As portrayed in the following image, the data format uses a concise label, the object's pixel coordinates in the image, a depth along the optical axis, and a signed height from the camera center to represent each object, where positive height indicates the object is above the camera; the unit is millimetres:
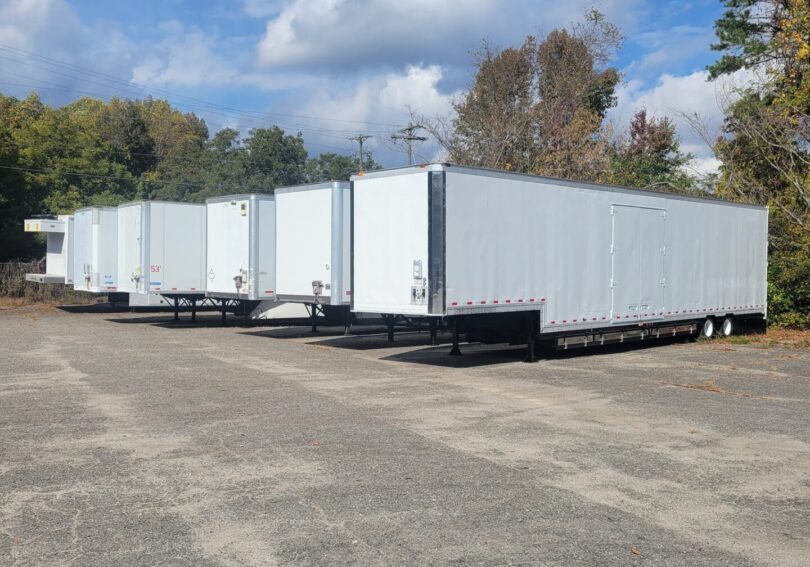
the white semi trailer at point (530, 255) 13867 +521
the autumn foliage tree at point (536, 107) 37094 +8595
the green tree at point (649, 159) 35219 +6072
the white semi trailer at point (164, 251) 23922 +804
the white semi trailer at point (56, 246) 30062 +1221
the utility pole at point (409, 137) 47684 +8354
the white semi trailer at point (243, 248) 21406 +852
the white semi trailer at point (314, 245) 18406 +818
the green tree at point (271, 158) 66875 +10039
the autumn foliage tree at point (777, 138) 22828 +4528
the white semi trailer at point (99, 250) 26781 +931
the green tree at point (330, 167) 71188 +9904
